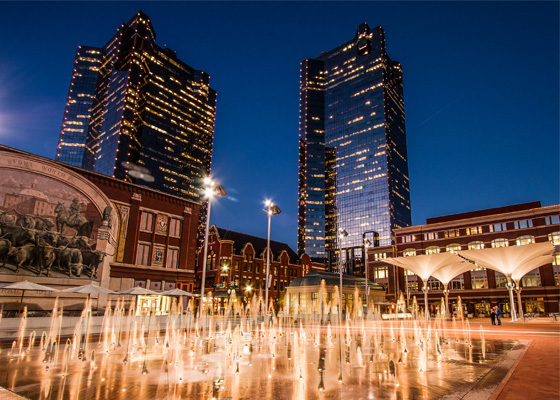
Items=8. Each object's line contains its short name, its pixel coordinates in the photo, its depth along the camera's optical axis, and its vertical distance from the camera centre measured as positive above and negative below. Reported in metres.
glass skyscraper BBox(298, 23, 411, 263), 159.62 +63.35
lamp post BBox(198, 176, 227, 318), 27.62 +7.37
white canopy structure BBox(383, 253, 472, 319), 45.72 +3.18
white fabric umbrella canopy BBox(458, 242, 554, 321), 39.62 +3.75
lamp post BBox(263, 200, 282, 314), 32.44 +6.77
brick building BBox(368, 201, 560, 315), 65.88 +8.53
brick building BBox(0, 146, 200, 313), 31.45 +6.00
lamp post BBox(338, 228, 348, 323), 40.75 +5.94
